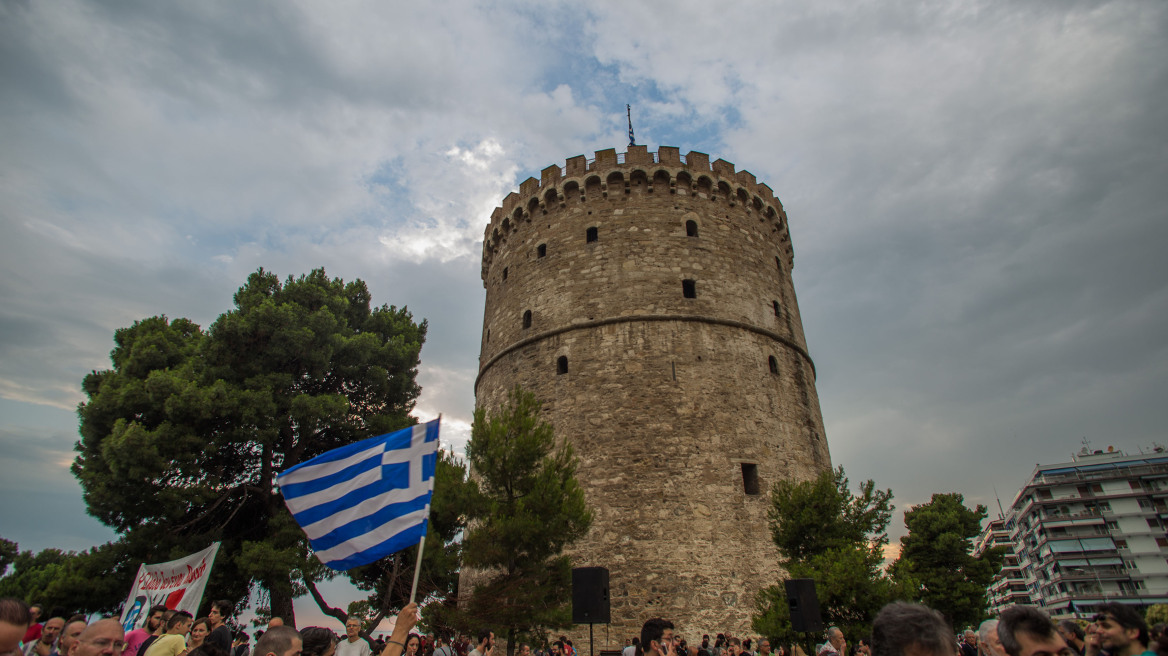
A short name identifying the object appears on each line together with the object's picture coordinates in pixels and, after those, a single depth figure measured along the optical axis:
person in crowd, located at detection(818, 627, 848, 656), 6.30
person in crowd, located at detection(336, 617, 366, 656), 5.19
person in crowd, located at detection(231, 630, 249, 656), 5.33
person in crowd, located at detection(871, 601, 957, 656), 2.10
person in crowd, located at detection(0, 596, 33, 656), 2.37
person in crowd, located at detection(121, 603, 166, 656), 5.07
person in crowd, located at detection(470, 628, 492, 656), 6.87
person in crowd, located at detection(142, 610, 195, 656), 4.58
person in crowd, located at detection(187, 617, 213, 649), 5.16
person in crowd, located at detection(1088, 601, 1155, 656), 3.34
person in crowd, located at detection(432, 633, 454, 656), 6.97
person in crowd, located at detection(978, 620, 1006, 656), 3.29
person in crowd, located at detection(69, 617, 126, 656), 2.85
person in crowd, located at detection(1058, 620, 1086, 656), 6.64
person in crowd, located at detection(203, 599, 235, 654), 4.93
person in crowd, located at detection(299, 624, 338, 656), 3.56
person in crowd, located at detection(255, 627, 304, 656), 2.84
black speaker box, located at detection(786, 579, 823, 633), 7.71
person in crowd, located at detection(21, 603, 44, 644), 5.91
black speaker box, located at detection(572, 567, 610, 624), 7.64
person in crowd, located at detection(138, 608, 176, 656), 5.00
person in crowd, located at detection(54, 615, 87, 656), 4.46
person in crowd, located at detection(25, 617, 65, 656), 5.13
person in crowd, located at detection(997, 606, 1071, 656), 2.43
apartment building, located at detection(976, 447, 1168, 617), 44.34
